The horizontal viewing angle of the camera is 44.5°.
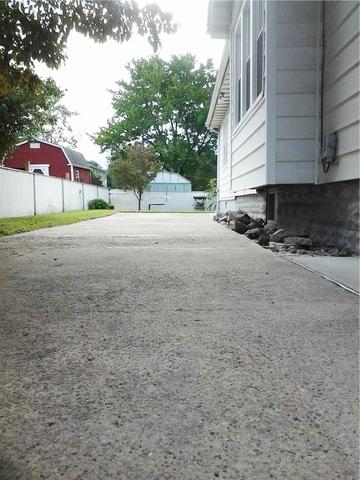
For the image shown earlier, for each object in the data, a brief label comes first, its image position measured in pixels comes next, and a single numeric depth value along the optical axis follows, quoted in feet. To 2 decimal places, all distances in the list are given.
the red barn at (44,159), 106.52
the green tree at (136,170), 100.42
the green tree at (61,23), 19.26
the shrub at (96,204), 84.43
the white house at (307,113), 15.26
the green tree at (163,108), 132.46
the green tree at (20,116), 39.86
